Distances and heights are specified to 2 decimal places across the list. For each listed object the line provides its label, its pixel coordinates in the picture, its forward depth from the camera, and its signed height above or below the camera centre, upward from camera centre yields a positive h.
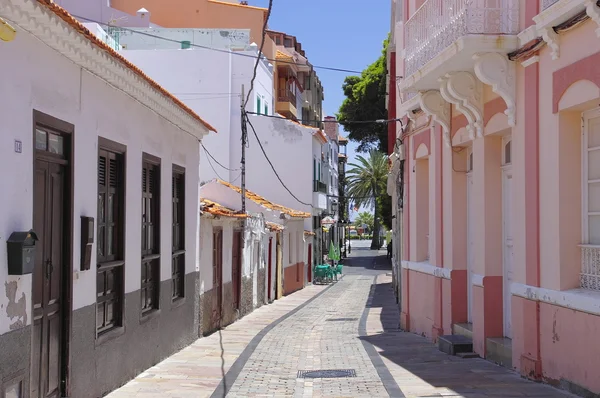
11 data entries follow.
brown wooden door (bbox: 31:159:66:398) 6.66 -0.49
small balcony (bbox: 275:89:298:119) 44.12 +7.06
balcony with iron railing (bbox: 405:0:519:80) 9.54 +2.62
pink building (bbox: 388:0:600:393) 7.96 +0.65
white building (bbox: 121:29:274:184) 29.83 +5.75
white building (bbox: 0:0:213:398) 6.02 +0.15
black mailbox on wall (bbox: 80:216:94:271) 7.66 -0.13
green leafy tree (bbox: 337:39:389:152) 43.69 +6.99
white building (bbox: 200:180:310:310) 15.37 -0.74
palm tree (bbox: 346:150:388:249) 63.22 +3.85
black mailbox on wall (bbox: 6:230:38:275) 5.91 -0.21
